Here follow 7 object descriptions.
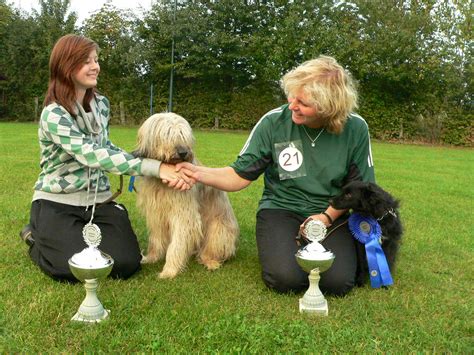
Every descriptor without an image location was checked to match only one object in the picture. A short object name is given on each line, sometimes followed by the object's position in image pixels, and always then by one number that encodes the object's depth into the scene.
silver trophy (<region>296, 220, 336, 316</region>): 2.77
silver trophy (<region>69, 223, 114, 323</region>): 2.48
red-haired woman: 3.17
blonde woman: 3.26
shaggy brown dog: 3.44
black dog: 3.22
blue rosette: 3.27
